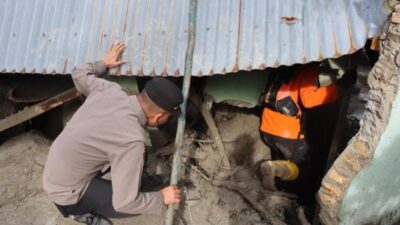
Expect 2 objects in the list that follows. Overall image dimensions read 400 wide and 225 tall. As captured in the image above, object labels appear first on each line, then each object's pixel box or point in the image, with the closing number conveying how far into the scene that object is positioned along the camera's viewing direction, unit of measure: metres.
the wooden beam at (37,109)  4.58
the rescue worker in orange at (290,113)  4.27
